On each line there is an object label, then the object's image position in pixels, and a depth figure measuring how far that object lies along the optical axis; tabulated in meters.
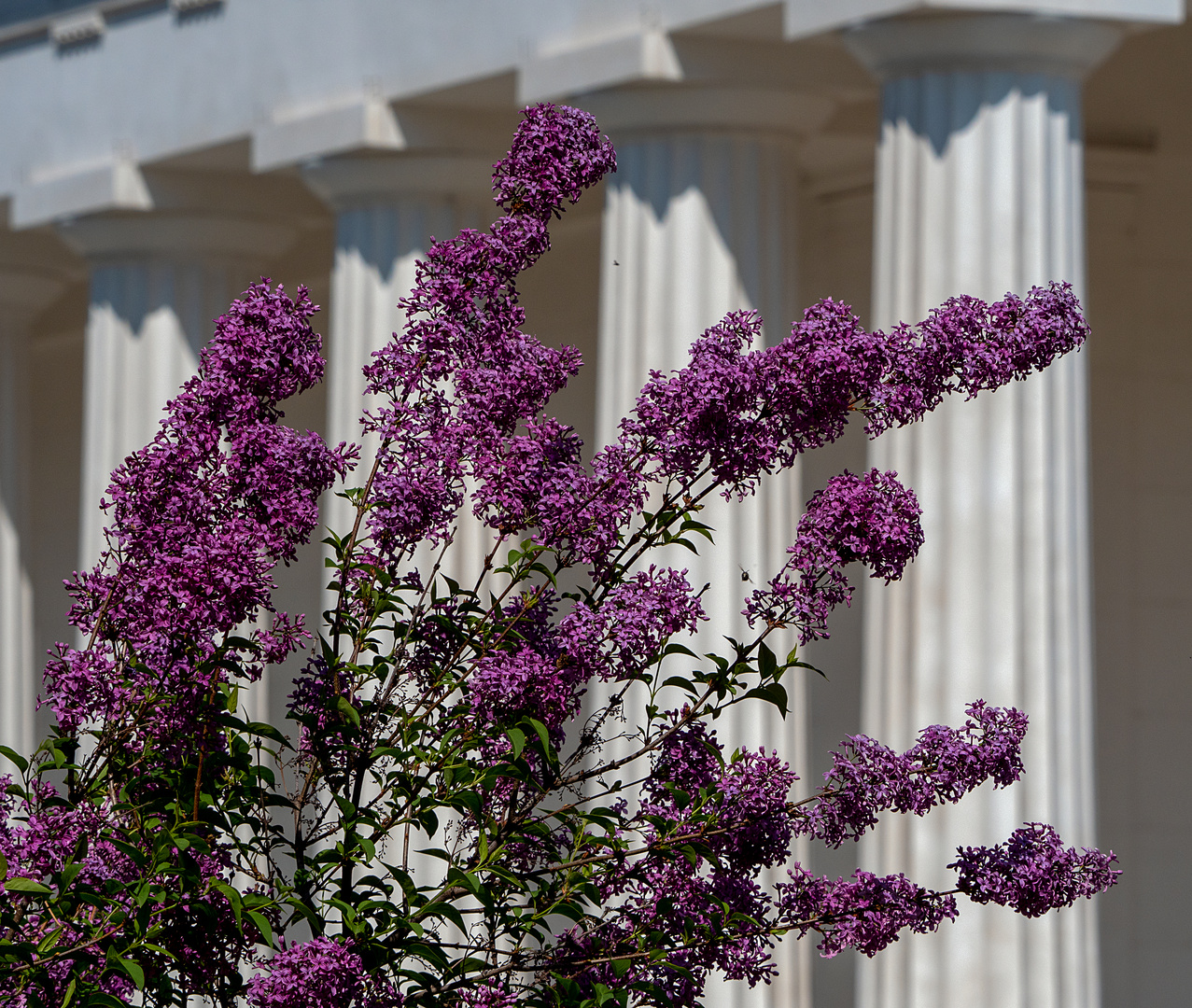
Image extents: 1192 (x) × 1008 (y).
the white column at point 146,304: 26.41
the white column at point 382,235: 23.08
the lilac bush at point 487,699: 6.16
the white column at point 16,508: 30.98
